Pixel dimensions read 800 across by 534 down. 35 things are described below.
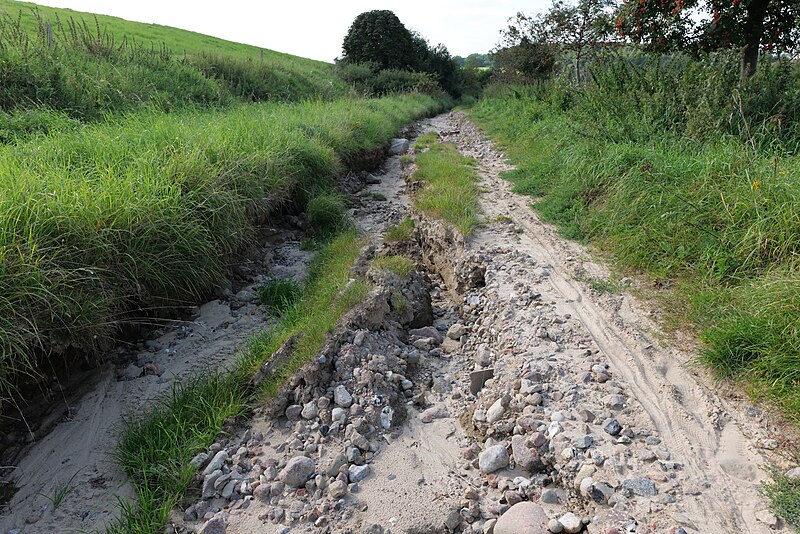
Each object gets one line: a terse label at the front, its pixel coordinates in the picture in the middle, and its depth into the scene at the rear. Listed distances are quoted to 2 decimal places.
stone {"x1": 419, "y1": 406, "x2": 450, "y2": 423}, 3.47
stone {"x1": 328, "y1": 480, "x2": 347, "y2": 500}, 2.85
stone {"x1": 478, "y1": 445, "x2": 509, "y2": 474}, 2.95
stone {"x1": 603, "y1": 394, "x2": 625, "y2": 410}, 3.10
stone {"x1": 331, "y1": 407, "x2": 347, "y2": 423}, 3.38
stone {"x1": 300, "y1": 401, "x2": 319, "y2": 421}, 3.44
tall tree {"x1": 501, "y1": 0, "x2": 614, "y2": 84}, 13.97
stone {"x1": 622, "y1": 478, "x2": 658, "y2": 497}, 2.48
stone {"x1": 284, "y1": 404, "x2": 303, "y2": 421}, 3.48
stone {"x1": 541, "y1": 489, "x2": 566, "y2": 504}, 2.67
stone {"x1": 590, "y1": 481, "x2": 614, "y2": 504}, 2.51
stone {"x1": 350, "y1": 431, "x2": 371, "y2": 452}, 3.18
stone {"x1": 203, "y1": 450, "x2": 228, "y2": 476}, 3.12
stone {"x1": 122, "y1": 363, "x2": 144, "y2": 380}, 4.16
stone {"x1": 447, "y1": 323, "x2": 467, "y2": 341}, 4.49
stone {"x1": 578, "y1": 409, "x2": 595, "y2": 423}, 3.02
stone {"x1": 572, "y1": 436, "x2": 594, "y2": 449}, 2.84
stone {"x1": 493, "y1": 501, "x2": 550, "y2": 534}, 2.47
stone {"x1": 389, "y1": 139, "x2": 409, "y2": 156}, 12.49
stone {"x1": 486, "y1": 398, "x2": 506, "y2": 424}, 3.28
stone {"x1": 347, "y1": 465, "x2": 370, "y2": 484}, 2.99
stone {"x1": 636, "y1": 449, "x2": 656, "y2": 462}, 2.68
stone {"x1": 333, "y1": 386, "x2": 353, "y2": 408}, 3.49
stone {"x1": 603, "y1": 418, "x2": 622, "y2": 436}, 2.90
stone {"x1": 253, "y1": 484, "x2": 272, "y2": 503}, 2.91
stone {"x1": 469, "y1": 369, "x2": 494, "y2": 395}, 3.71
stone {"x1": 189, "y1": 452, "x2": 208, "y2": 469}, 3.15
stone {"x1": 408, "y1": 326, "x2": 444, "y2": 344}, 4.47
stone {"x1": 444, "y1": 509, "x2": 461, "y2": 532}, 2.63
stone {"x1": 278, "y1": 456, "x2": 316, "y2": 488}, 2.98
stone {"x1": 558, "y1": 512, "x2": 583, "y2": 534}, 2.43
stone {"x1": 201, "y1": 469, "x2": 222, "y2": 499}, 2.98
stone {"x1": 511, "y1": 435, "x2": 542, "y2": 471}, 2.89
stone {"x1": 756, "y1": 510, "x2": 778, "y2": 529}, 2.25
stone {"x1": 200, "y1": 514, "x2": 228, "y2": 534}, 2.74
